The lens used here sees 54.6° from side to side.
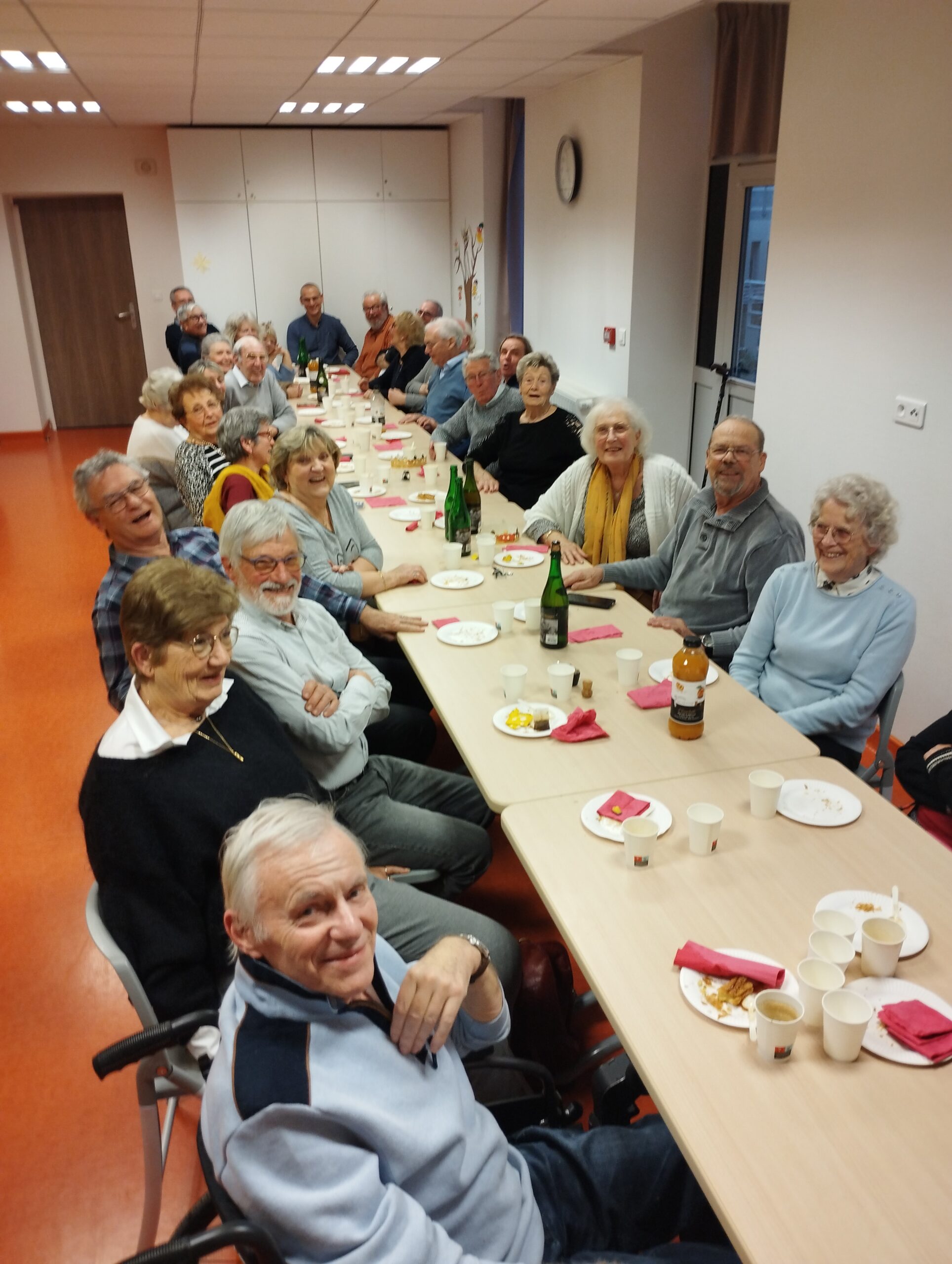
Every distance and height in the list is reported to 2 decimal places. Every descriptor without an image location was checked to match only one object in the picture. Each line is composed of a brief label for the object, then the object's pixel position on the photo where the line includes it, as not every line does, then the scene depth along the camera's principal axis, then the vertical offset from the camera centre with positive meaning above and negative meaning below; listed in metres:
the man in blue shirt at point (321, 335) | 8.70 -0.58
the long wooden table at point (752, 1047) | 1.13 -1.07
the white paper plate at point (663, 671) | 2.53 -1.05
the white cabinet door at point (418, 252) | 9.62 +0.17
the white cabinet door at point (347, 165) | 9.10 +0.97
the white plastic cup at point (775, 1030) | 1.30 -1.02
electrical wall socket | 3.37 -0.51
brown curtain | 5.10 +1.04
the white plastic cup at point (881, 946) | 1.44 -0.99
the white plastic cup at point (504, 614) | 2.82 -0.99
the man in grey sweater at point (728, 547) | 2.94 -0.86
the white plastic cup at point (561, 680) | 2.39 -1.00
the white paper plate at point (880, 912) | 1.52 -1.04
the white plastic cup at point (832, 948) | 1.49 -1.03
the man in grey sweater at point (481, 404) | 4.87 -0.69
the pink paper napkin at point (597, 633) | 2.81 -1.05
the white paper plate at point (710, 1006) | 1.40 -1.06
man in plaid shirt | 2.44 -0.69
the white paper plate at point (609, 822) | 1.85 -1.05
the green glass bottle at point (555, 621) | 2.71 -0.96
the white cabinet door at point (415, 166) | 9.34 +0.98
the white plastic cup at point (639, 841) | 1.73 -1.00
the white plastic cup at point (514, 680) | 2.37 -0.99
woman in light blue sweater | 2.42 -0.91
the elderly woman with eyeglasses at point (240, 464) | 3.47 -0.70
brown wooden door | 9.67 -0.34
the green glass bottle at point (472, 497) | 4.05 -0.95
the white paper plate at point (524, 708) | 2.24 -1.05
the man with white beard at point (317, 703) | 2.32 -1.05
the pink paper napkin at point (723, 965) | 1.44 -1.04
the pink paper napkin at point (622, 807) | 1.90 -1.04
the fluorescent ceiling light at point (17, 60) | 4.89 +1.10
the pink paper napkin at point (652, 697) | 2.37 -1.04
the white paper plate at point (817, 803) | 1.88 -1.05
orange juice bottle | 2.18 -0.94
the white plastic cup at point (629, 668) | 2.45 -1.00
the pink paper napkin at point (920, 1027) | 1.32 -1.04
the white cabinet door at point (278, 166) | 8.86 +0.95
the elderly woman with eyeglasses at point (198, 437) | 3.83 -0.66
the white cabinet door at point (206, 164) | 8.65 +0.95
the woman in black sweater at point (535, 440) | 4.39 -0.78
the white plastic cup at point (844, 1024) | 1.30 -0.99
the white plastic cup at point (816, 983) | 1.39 -1.01
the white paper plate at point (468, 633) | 2.79 -1.05
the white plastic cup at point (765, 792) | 1.87 -1.00
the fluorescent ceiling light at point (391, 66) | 5.44 +1.15
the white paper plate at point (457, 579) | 3.30 -1.05
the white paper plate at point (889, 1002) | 1.32 -1.06
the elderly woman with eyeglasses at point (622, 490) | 3.48 -0.81
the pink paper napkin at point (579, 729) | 2.21 -1.04
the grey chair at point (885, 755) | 2.48 -1.25
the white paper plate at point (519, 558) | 3.50 -1.04
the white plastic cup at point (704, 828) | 1.76 -1.00
